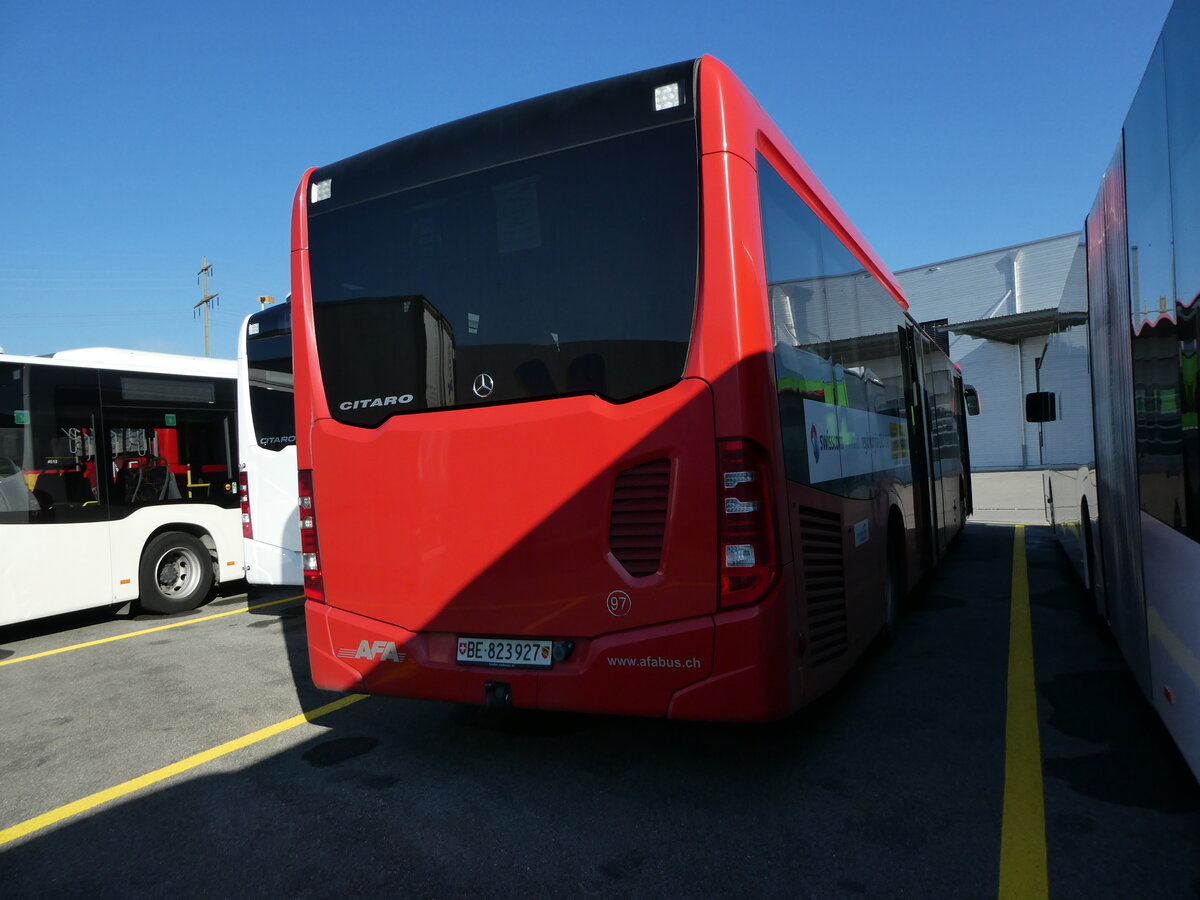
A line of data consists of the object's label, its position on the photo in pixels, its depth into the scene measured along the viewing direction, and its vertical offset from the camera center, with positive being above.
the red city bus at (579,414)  3.26 +0.14
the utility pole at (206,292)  42.31 +8.98
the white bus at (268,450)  8.09 +0.13
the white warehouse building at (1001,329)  32.94 +3.77
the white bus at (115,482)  7.72 -0.12
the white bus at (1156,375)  2.63 +0.16
